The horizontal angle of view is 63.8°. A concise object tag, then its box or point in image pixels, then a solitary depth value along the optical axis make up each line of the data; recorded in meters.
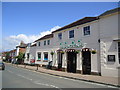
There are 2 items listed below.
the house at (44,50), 20.51
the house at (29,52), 26.02
